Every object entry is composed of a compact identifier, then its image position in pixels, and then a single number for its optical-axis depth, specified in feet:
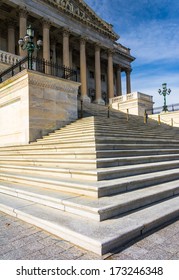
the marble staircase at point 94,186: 14.56
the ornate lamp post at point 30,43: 46.16
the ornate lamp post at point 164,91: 100.53
